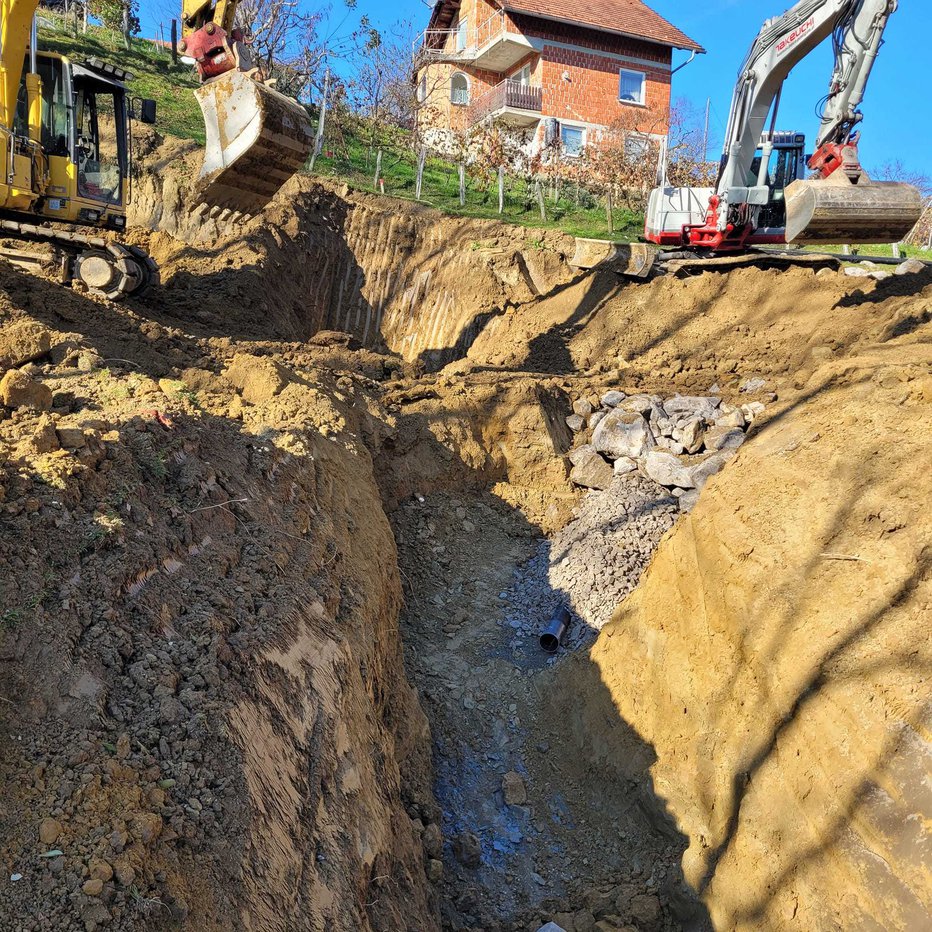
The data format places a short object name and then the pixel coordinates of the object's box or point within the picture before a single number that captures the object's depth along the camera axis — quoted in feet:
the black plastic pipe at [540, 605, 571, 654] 23.47
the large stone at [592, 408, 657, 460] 31.35
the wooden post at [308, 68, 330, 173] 56.97
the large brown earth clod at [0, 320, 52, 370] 19.60
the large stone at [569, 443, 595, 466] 31.91
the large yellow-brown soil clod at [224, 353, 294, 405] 21.81
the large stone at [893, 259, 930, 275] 41.69
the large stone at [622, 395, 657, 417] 32.62
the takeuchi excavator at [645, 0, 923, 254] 28.60
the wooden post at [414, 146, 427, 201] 59.76
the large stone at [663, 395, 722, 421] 32.01
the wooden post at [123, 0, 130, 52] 74.73
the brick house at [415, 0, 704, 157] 88.48
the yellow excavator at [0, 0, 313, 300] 27.07
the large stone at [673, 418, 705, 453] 30.88
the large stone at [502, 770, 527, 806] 18.69
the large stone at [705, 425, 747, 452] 30.37
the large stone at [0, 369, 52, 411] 15.21
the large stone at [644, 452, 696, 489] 29.48
